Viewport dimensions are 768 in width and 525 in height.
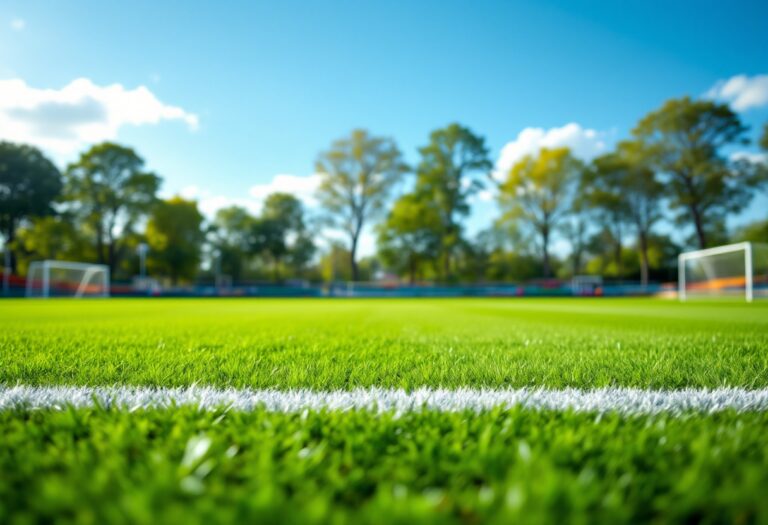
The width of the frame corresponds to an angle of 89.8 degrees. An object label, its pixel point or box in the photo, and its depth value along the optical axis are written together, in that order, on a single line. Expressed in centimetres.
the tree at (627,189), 3109
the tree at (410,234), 3362
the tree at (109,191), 3478
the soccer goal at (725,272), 1596
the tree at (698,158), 2764
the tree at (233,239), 4778
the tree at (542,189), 3372
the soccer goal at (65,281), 2406
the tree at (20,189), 3472
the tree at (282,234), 4869
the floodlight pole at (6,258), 3322
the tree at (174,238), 3791
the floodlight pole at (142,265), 3593
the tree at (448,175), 3462
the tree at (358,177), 3419
